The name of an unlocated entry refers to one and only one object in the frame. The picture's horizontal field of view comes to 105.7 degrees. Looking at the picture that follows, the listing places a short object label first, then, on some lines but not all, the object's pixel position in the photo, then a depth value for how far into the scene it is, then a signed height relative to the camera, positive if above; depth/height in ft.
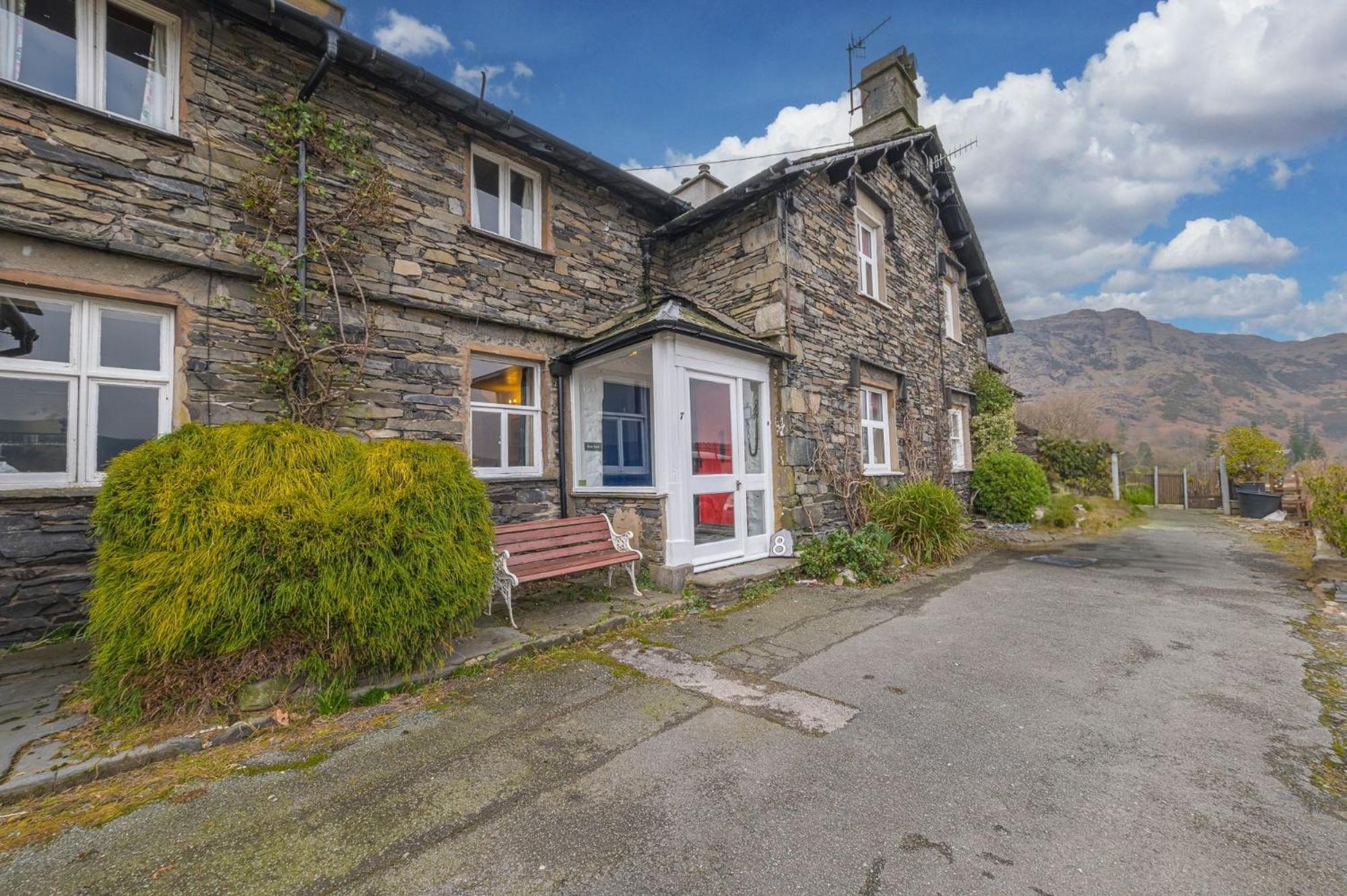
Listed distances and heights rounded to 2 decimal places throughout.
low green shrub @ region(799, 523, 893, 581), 22.22 -4.18
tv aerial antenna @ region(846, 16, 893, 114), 36.04 +29.31
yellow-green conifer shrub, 9.36 -1.87
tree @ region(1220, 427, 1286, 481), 42.57 +0.17
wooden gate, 57.94 -3.65
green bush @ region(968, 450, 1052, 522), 36.17 -1.98
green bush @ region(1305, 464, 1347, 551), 23.82 -2.33
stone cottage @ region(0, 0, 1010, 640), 13.60 +6.27
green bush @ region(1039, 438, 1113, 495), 49.70 -0.38
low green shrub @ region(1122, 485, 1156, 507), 55.14 -4.17
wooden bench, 15.55 -2.87
